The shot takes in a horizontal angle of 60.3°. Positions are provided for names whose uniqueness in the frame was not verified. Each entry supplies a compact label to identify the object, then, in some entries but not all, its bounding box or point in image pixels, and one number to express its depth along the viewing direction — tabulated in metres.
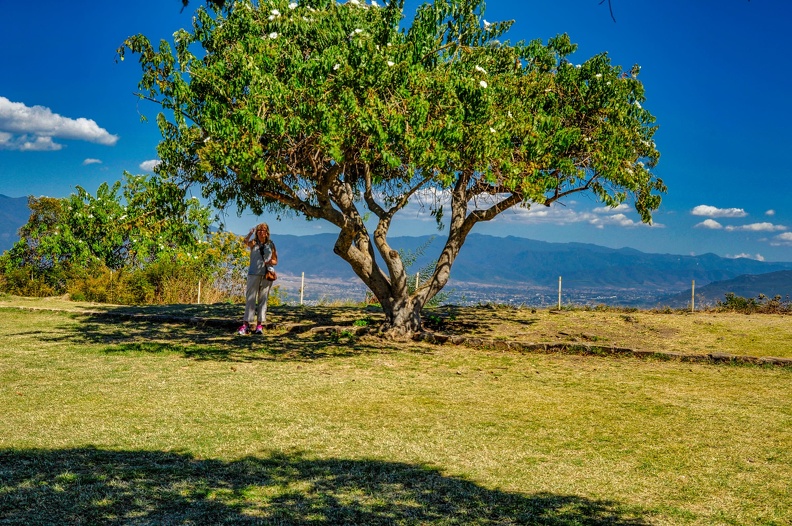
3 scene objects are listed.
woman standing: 14.52
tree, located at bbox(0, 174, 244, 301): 13.42
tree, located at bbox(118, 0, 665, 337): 11.03
